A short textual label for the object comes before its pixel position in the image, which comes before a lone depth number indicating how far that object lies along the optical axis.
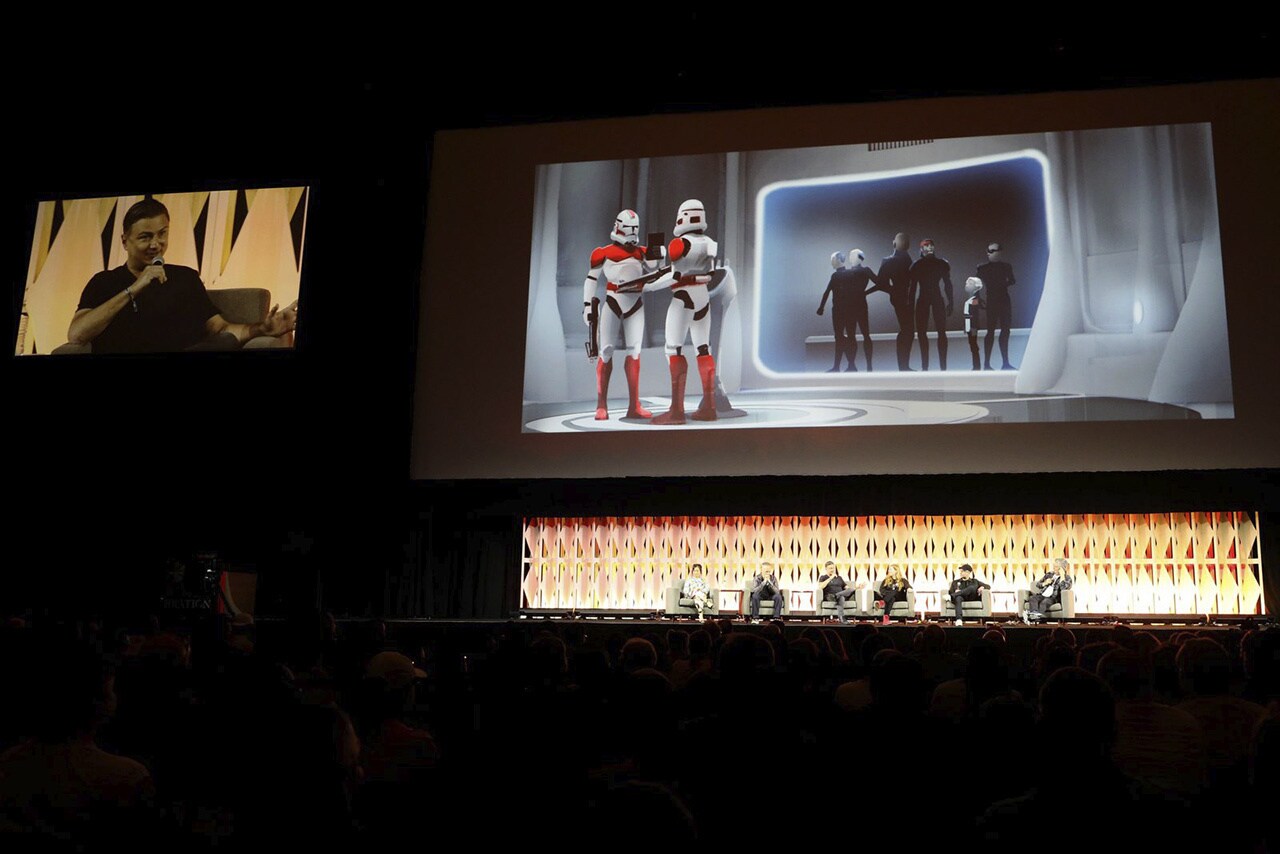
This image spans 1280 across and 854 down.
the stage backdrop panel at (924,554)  10.91
